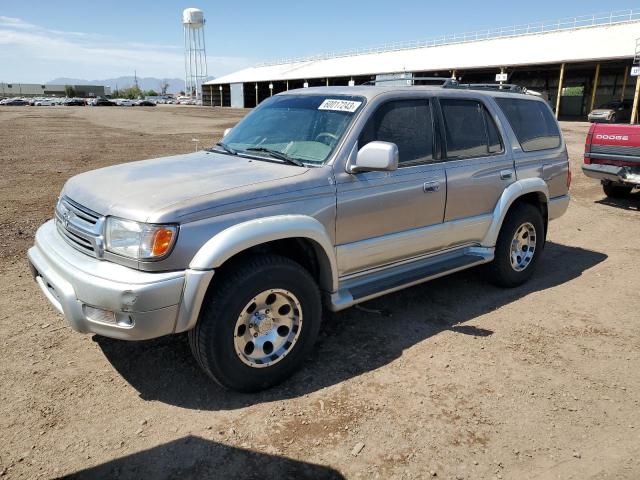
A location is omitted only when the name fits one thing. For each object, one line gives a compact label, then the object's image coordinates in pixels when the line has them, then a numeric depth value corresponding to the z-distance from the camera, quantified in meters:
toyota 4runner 2.91
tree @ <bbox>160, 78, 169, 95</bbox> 191.75
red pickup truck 8.35
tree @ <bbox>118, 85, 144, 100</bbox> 144.66
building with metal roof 31.86
